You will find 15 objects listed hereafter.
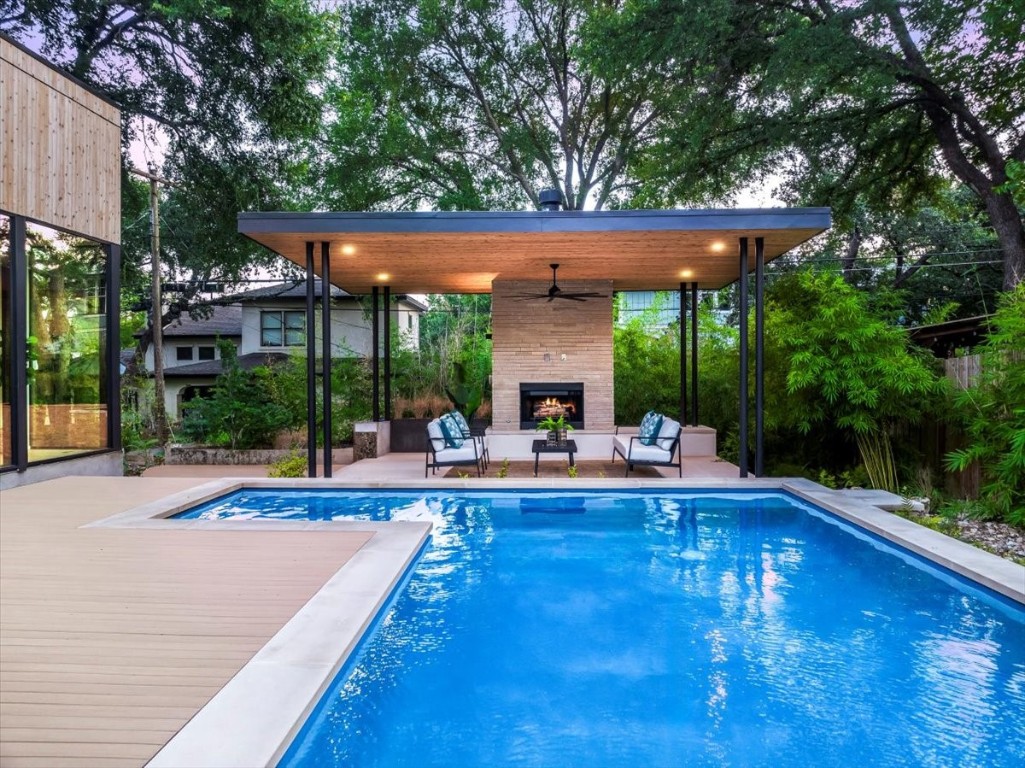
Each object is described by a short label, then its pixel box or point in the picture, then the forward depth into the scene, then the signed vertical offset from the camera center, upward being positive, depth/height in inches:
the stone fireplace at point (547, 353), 446.6 +31.6
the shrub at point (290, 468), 346.6 -34.4
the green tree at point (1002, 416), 236.4 -8.2
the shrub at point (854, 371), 294.5 +11.0
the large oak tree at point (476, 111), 636.7 +288.4
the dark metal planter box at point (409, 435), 449.1 -22.6
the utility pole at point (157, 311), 482.0 +68.6
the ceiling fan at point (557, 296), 394.7 +66.8
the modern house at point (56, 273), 290.0 +64.3
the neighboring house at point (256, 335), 911.0 +98.3
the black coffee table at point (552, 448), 347.3 -25.2
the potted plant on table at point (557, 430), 360.8 -16.8
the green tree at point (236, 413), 428.1 -6.4
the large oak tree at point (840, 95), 410.3 +203.5
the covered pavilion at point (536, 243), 284.4 +75.4
